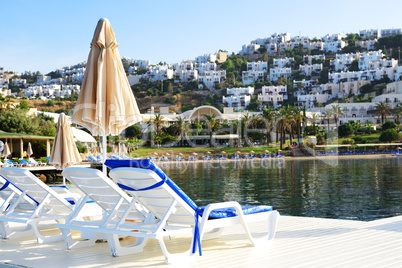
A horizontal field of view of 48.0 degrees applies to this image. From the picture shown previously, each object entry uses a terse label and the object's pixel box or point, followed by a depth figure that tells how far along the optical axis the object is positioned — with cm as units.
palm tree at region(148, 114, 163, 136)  6606
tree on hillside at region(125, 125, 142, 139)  6900
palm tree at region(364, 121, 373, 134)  6975
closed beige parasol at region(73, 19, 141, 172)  619
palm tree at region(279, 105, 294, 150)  6281
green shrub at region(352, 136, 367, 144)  6303
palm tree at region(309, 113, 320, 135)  7480
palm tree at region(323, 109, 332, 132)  7319
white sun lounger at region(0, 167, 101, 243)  466
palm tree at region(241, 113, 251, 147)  6739
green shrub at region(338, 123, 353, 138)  6569
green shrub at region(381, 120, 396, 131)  6838
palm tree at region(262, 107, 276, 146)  6456
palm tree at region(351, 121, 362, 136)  6869
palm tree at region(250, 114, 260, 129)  6738
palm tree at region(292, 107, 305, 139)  6259
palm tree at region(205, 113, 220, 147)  6531
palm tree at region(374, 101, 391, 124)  7562
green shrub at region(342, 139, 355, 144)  6214
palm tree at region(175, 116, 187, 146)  6539
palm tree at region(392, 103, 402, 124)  7569
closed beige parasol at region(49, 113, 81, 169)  1070
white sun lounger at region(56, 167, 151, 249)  382
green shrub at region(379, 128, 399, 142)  6294
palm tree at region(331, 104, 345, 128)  7340
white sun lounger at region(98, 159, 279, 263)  360
